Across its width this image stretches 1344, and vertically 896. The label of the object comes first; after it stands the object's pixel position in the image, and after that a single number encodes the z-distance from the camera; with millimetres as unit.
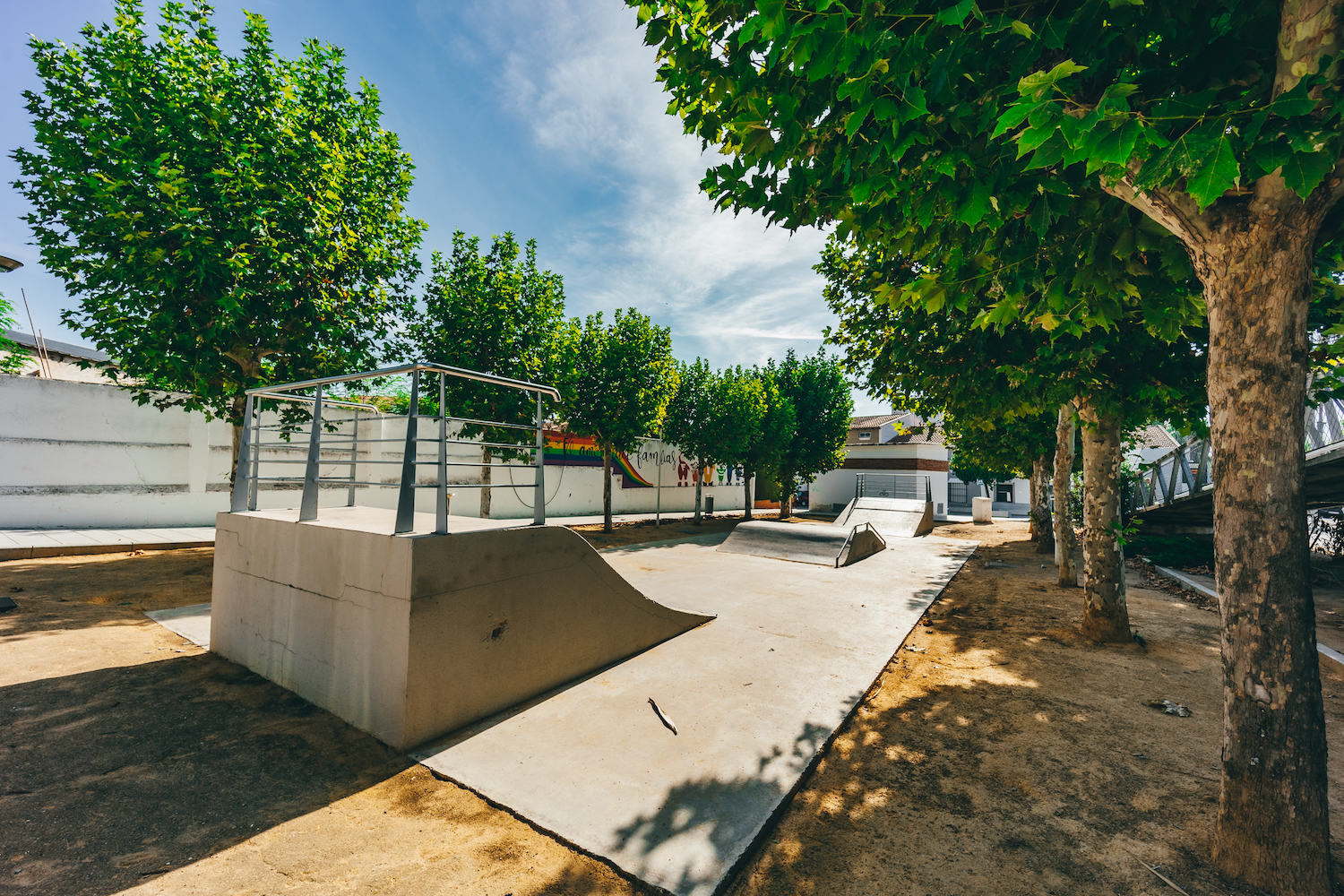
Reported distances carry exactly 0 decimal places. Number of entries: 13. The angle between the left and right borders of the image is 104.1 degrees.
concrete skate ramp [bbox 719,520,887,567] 11719
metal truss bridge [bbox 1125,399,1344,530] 7785
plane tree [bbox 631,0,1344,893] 2070
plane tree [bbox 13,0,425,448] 7859
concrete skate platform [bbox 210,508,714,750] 3549
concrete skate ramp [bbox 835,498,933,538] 18562
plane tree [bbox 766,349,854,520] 25016
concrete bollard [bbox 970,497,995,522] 27297
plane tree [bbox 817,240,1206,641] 5727
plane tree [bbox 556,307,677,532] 16469
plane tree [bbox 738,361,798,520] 22844
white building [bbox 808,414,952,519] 34281
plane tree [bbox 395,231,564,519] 13305
